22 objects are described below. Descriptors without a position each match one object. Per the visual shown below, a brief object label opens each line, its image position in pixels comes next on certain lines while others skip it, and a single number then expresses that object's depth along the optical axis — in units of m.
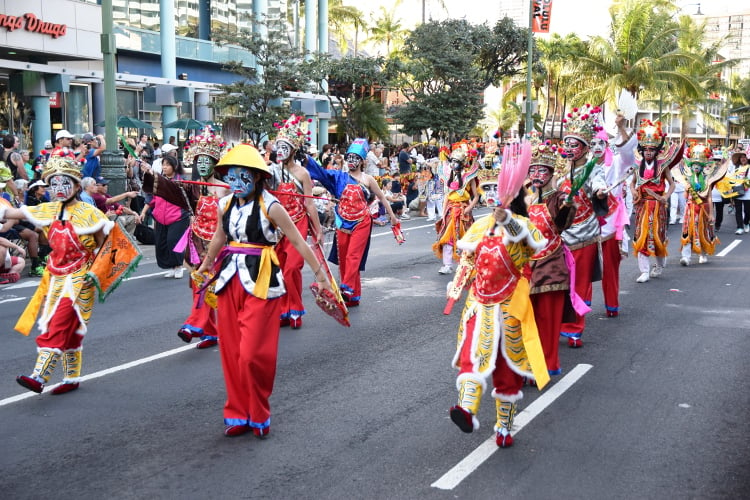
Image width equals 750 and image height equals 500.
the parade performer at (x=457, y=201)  11.47
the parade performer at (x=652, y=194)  11.72
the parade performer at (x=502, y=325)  5.24
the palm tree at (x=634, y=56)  39.62
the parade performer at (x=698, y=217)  14.23
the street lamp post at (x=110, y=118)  16.02
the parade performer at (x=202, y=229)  8.05
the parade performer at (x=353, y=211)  10.08
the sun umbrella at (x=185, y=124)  26.67
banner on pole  31.97
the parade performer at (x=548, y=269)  6.72
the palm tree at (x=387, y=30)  55.56
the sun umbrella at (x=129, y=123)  24.34
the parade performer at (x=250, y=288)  5.48
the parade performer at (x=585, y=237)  7.97
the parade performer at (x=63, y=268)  6.36
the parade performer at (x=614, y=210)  8.48
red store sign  21.80
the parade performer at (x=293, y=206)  8.97
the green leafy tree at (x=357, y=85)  26.52
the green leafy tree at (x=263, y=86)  23.17
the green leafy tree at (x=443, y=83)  35.06
